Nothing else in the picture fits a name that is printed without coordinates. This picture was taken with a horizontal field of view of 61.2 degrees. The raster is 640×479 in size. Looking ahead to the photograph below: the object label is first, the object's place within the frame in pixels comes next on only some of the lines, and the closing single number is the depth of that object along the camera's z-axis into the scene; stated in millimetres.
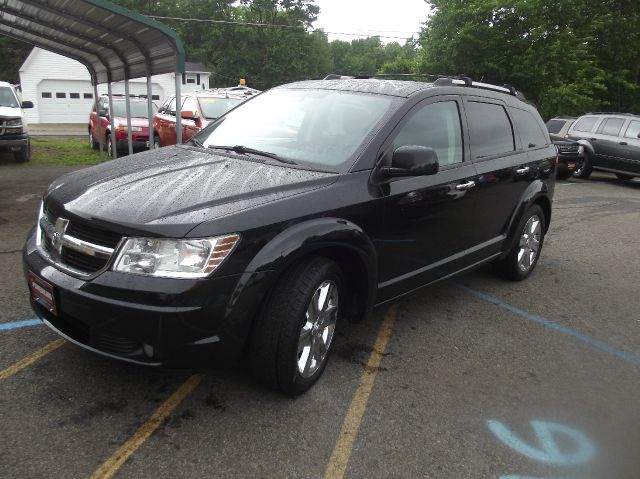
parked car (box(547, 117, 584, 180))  13656
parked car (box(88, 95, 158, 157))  12534
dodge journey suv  2525
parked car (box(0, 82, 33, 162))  11315
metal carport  7195
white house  37688
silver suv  13586
